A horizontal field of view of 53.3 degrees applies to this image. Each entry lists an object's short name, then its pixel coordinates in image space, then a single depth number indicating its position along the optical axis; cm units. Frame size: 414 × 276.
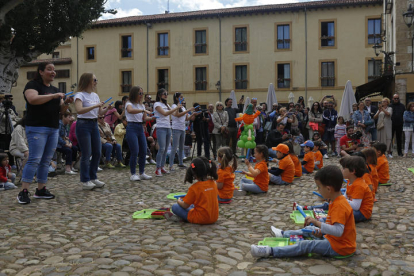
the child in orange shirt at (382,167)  793
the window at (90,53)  3947
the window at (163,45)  3750
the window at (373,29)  3288
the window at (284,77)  3478
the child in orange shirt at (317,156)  1078
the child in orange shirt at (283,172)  847
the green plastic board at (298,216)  518
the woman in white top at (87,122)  703
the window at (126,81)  3850
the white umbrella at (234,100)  1977
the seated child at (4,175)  809
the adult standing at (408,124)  1409
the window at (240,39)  3562
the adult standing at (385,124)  1440
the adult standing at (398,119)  1445
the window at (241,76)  3572
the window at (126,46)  3847
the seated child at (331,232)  385
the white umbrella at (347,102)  1716
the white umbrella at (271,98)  1927
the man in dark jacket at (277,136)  1309
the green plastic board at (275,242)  413
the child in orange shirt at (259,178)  739
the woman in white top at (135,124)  854
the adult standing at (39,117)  617
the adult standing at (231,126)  1446
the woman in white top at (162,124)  945
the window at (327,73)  3394
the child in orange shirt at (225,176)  653
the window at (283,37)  3475
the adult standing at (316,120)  1517
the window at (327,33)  3397
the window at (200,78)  3669
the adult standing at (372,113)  1447
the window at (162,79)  3741
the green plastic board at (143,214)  548
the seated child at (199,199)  509
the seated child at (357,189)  497
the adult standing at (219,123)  1369
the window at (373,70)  3226
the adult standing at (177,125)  1024
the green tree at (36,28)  1775
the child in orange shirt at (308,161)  1014
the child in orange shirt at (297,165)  926
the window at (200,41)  3659
